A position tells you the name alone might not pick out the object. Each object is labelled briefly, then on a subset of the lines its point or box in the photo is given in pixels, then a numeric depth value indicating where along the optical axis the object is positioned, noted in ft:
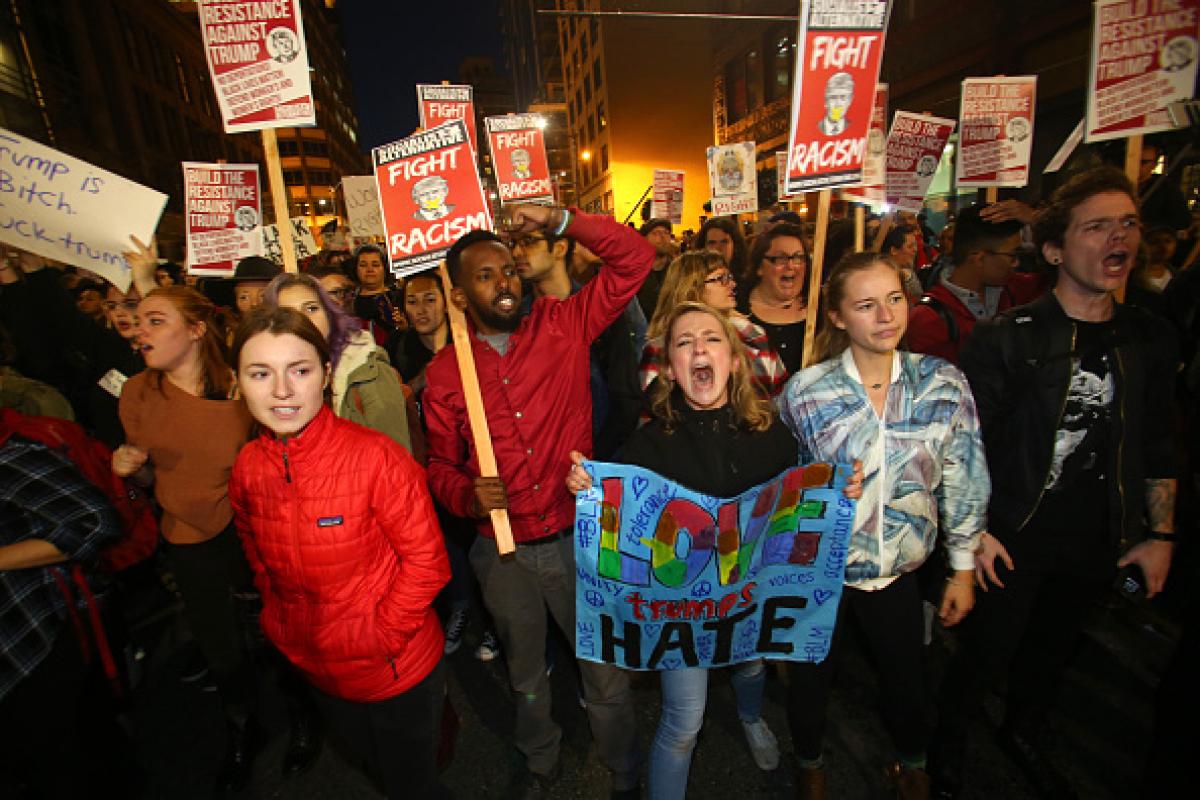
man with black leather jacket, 7.89
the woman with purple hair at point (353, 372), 10.21
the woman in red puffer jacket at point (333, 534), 6.83
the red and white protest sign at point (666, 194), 35.99
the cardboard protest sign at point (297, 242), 21.97
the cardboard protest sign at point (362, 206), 25.89
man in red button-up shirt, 8.59
